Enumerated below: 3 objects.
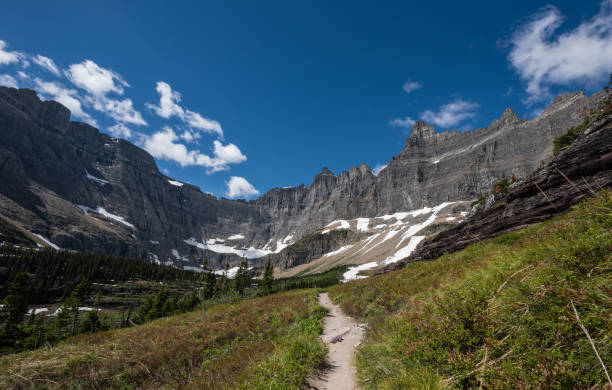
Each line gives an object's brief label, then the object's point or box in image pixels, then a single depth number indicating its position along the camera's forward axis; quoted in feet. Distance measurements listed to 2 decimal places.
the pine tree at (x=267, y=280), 207.80
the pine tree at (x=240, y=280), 238.48
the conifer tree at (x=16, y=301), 113.19
